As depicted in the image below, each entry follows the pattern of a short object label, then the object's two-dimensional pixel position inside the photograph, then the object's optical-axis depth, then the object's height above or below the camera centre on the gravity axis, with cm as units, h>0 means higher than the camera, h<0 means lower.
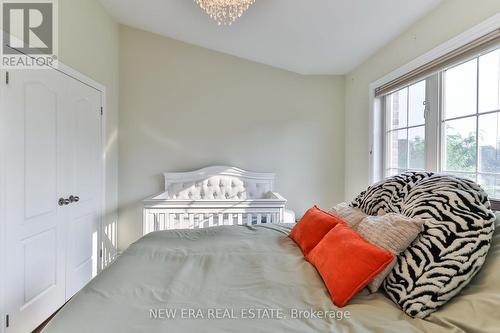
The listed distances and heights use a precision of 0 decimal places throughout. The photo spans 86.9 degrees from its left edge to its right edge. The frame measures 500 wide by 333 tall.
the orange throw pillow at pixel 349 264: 99 -39
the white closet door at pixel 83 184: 239 -20
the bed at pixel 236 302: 82 -50
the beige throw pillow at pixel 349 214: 142 -28
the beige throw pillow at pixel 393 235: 104 -28
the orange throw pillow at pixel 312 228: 146 -37
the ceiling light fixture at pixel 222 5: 187 +115
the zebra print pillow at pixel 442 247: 90 -29
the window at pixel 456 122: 157 +32
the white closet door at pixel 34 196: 177 -24
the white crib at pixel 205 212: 247 -45
